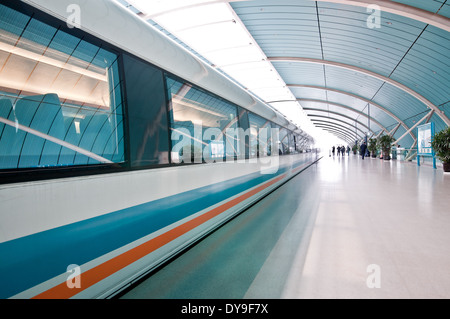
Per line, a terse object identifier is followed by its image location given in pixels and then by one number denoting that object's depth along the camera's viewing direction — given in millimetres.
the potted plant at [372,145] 31647
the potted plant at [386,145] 25548
